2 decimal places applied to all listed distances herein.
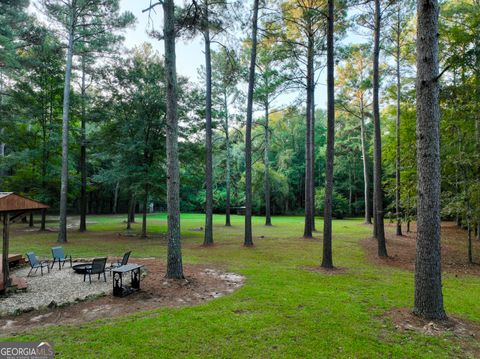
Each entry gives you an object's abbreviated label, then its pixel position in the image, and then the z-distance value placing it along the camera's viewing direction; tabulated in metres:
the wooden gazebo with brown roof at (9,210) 5.73
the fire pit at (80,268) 7.66
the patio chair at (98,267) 6.81
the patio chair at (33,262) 7.48
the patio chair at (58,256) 8.40
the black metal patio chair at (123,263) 7.25
